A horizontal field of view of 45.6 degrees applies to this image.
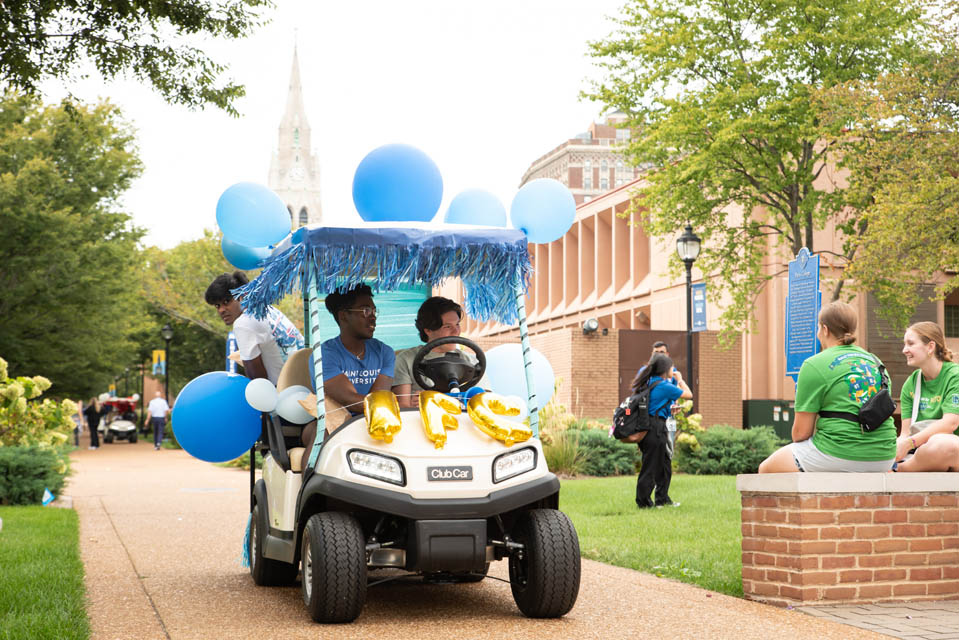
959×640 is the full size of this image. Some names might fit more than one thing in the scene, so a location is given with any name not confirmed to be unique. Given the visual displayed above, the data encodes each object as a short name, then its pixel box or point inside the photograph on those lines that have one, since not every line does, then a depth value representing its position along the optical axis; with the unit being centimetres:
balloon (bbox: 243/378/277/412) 732
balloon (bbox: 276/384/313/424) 721
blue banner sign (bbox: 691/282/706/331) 2203
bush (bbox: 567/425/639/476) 1897
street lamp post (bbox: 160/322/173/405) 4199
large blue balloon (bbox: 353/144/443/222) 741
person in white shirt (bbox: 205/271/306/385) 796
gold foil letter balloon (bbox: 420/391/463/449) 620
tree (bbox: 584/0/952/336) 2628
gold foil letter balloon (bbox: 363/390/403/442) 615
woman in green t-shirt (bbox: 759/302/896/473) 673
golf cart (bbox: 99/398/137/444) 4466
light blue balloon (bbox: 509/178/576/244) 716
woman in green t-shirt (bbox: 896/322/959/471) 749
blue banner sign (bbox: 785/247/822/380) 1380
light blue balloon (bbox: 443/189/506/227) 782
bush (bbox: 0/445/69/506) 1441
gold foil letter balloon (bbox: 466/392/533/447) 632
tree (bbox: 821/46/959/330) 2194
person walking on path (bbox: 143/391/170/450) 3766
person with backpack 1256
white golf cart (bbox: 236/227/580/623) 606
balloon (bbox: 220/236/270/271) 820
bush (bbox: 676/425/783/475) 1911
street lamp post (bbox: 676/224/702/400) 2019
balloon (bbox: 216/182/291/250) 761
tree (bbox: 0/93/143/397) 3139
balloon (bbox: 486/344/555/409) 794
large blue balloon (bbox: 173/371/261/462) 792
